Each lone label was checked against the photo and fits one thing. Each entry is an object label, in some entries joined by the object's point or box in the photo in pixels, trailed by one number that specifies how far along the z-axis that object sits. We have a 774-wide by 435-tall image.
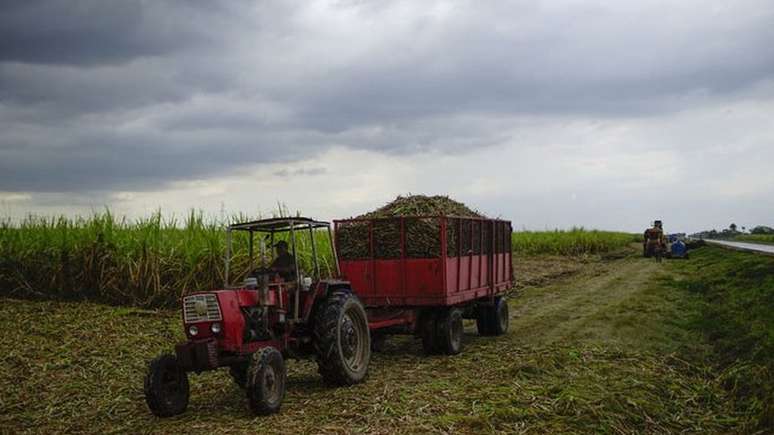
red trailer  11.39
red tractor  8.02
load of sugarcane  11.66
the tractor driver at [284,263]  9.28
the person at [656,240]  35.81
